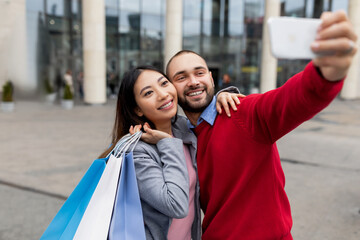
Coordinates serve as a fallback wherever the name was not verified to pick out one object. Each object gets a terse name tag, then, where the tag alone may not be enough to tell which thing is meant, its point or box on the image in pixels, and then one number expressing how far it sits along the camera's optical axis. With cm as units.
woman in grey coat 147
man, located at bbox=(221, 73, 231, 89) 1853
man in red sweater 135
